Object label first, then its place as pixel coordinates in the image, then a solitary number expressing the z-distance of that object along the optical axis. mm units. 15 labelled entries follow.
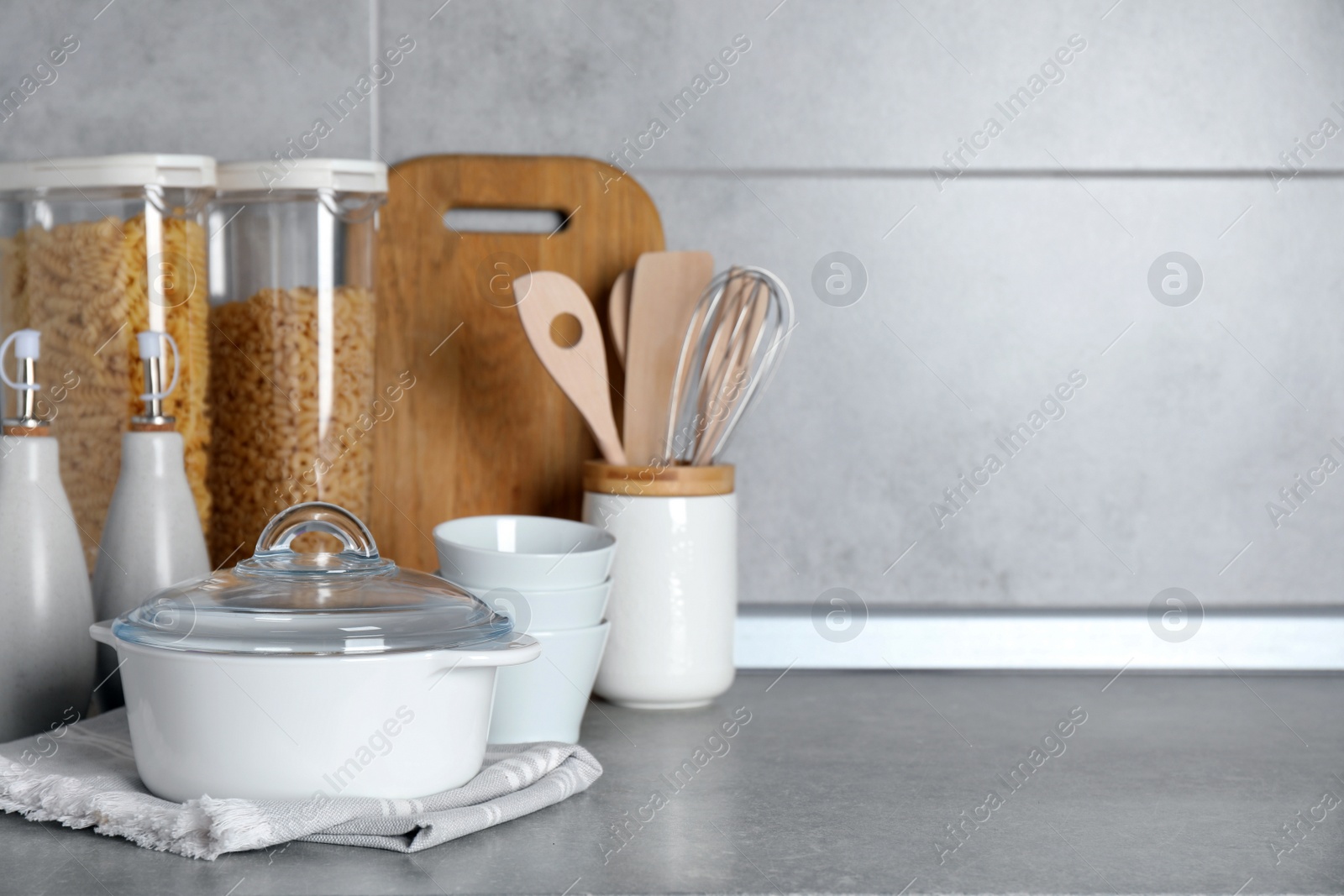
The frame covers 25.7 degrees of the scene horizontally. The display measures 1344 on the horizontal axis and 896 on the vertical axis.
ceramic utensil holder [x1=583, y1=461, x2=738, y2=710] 1970
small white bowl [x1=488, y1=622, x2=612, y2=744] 1859
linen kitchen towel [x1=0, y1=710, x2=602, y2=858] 1701
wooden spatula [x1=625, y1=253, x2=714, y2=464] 2048
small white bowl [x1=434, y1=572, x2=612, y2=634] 1859
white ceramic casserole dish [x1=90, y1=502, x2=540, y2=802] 1707
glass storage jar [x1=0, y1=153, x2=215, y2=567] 1957
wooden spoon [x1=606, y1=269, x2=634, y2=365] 2058
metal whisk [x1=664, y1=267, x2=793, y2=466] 2003
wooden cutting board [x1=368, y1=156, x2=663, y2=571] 2094
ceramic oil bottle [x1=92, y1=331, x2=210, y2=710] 1897
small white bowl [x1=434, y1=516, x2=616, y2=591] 1860
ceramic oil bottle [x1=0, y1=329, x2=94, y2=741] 1842
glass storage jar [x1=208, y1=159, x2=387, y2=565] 1992
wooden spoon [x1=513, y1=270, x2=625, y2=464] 2000
